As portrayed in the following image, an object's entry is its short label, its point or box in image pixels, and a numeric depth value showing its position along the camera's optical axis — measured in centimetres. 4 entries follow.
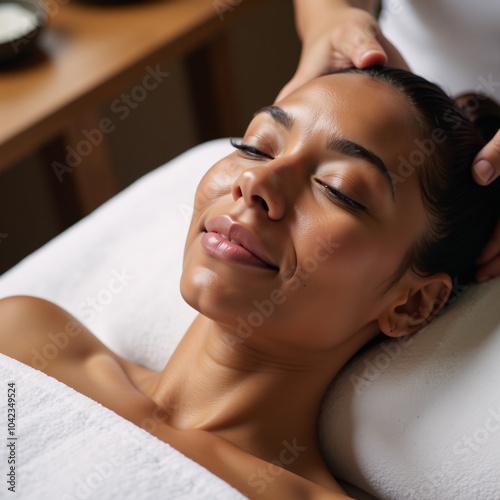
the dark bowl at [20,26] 183
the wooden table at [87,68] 173
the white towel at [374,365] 104
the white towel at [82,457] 90
